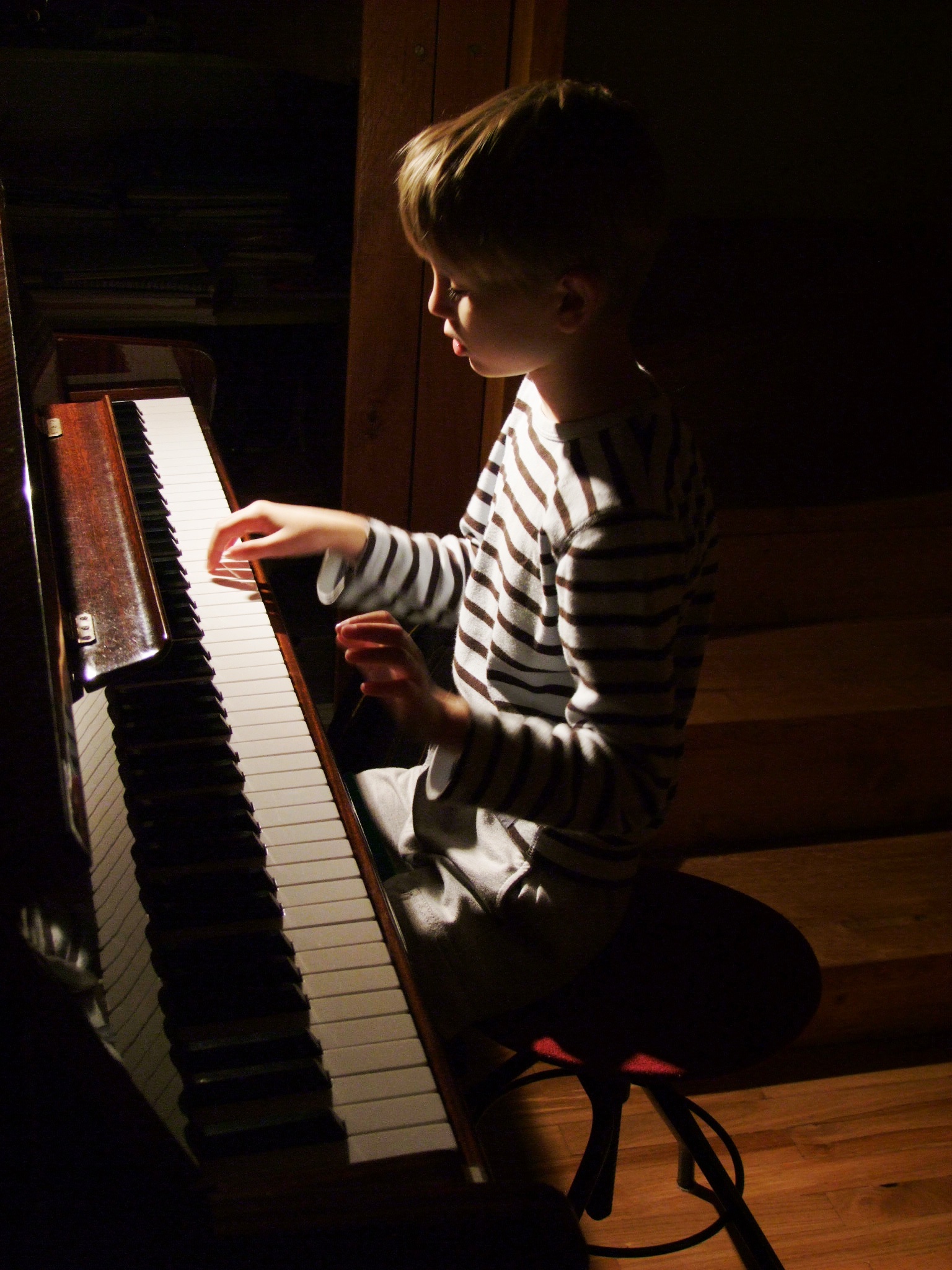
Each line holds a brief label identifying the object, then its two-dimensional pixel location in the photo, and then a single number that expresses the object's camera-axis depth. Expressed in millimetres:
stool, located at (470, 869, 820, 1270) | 1085
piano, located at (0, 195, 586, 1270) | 575
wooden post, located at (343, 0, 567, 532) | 1770
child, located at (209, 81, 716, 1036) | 961
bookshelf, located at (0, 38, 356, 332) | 2061
